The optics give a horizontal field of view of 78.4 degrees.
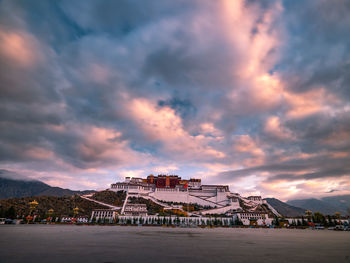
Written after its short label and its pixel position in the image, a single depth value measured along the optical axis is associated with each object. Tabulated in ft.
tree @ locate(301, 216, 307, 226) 456.73
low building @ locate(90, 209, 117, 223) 434.06
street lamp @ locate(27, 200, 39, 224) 392.98
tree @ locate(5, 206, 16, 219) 342.03
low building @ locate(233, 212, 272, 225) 468.75
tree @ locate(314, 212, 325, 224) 446.77
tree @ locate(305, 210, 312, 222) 477.81
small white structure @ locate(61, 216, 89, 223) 393.91
